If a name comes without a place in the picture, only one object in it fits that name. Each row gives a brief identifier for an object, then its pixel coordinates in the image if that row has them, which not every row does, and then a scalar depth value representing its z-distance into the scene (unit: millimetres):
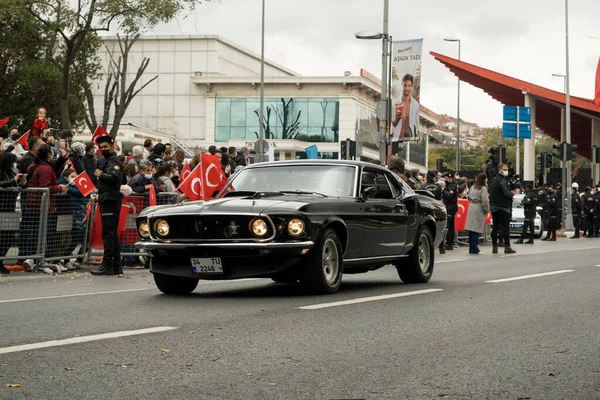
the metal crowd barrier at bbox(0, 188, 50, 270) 16422
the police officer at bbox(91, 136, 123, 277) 16297
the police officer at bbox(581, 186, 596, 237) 42625
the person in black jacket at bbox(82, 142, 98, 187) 18875
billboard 35844
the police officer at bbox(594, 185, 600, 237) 43244
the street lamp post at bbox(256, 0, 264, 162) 60300
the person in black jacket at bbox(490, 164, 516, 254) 24750
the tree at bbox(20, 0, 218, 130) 40438
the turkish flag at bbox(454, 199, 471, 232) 28923
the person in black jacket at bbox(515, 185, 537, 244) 34062
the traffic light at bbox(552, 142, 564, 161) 46219
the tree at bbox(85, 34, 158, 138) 44403
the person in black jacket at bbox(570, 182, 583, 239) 42562
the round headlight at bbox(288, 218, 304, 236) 11781
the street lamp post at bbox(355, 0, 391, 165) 35062
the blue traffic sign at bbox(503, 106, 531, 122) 49406
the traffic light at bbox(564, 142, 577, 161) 45969
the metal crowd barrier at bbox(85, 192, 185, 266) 18250
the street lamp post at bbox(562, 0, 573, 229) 52000
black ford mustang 11797
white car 38094
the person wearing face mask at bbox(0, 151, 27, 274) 16391
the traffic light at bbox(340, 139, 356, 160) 35906
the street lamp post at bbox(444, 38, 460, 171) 79812
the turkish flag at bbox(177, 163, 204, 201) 19625
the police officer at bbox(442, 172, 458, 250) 27531
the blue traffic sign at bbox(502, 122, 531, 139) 48966
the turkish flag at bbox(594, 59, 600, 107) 74688
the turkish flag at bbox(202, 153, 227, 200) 19734
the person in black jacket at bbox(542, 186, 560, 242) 37938
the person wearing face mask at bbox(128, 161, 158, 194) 18641
